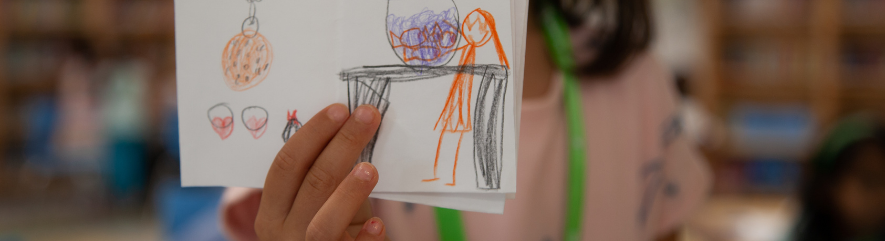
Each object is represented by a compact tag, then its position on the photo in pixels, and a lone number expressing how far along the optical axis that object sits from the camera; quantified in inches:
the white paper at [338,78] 18.6
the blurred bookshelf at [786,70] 104.7
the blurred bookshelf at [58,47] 118.6
